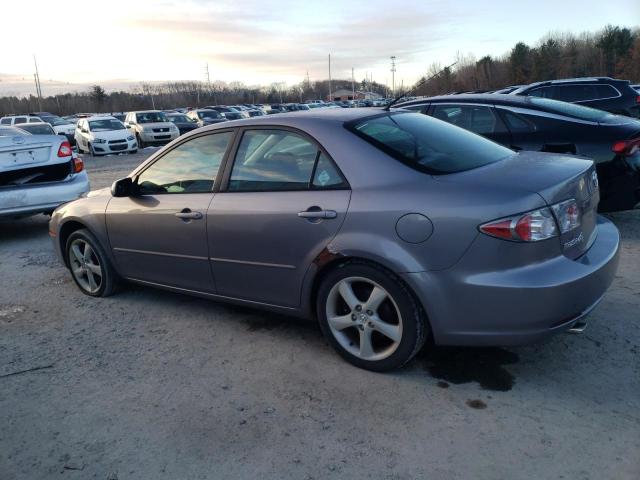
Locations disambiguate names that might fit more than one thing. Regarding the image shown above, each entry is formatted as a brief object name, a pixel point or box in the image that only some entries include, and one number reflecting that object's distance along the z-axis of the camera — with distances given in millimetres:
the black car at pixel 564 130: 5426
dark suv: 10273
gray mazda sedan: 2791
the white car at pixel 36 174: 6742
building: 86838
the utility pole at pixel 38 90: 70862
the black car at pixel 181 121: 26297
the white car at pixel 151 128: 23781
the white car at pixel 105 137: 20453
